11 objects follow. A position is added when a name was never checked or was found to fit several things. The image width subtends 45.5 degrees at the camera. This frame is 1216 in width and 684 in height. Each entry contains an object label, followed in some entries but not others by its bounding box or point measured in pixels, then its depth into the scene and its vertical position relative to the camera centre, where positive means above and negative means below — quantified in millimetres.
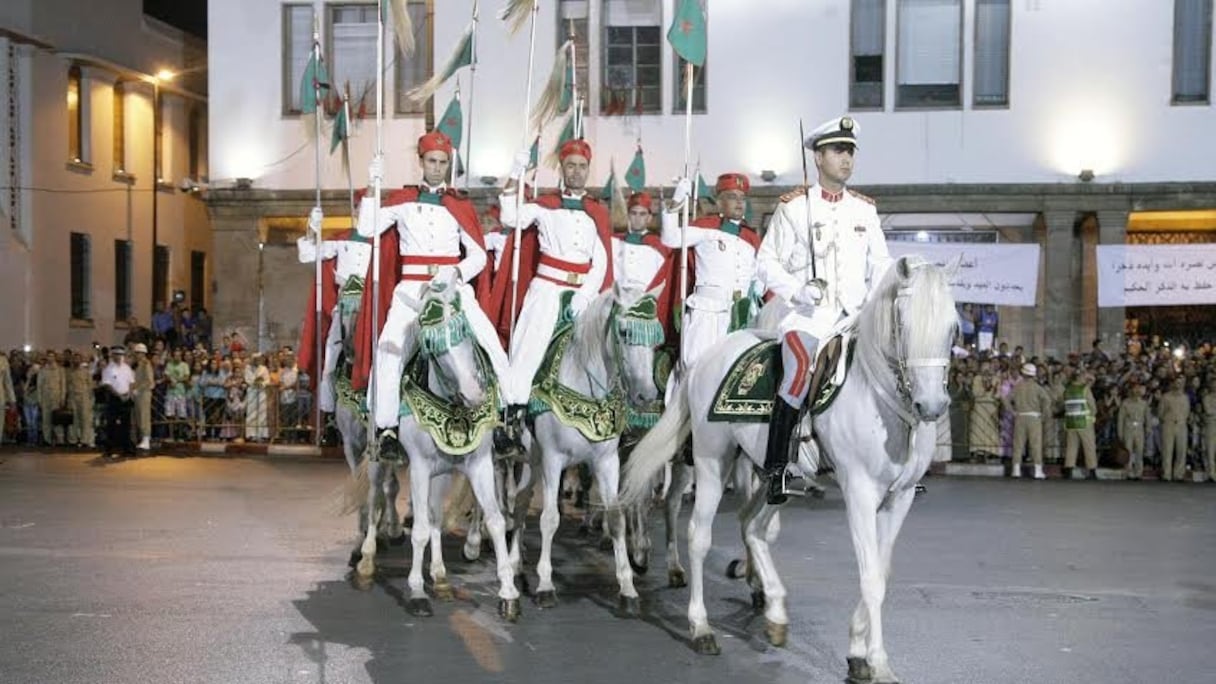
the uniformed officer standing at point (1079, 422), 22000 -1943
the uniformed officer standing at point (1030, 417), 22266 -1901
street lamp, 39344 +3940
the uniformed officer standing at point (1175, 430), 21672 -2027
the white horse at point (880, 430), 7586 -795
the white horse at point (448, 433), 10023 -1046
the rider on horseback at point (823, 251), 8711 +245
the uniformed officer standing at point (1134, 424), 21938 -1967
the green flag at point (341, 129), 17648 +1951
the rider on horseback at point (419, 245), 10945 +323
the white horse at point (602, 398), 10211 -807
